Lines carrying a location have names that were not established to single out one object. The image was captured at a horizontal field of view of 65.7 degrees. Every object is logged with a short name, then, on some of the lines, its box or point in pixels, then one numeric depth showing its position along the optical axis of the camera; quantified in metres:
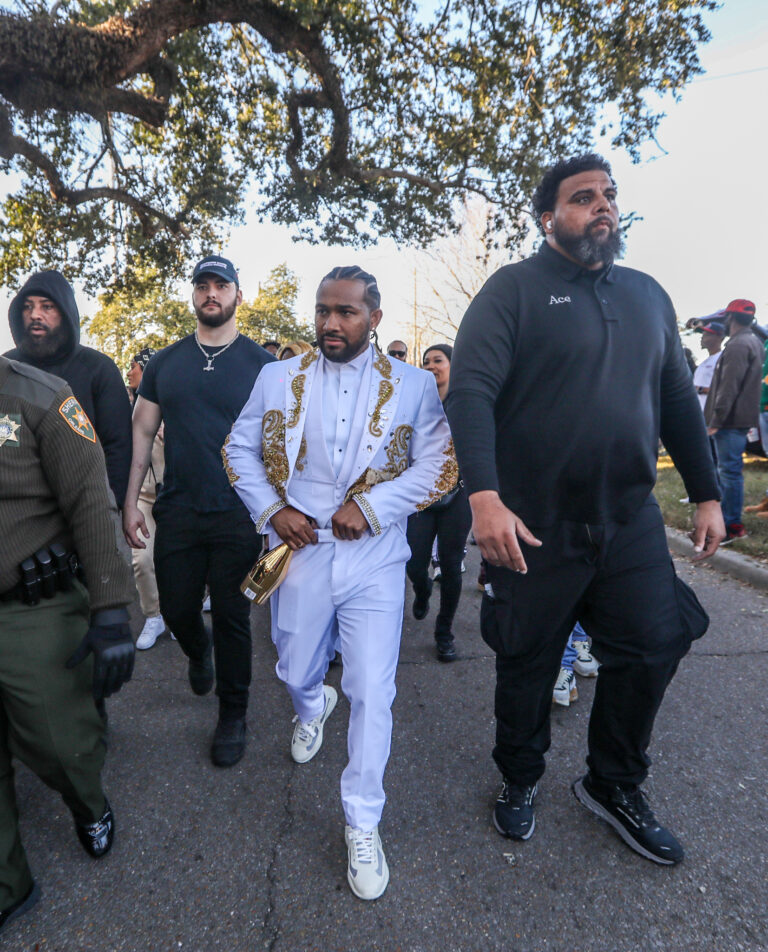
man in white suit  2.20
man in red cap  5.87
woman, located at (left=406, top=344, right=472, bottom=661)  3.91
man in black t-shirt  2.86
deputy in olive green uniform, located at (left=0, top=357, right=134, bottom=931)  1.90
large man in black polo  2.00
